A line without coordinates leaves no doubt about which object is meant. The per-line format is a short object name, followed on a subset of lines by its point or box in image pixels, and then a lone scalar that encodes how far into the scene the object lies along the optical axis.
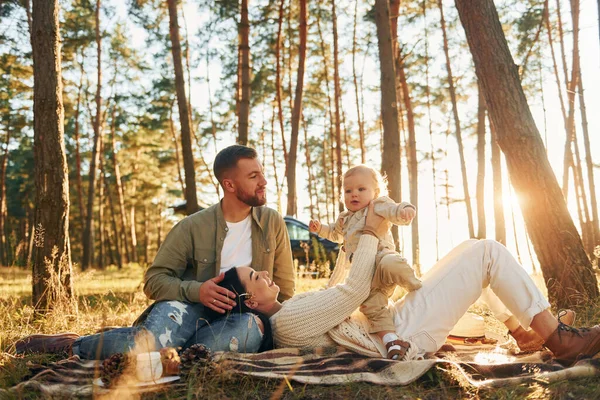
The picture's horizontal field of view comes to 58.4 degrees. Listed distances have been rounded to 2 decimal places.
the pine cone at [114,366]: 2.77
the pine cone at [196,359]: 2.97
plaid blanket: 2.85
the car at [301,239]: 13.38
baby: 3.35
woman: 3.26
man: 3.35
